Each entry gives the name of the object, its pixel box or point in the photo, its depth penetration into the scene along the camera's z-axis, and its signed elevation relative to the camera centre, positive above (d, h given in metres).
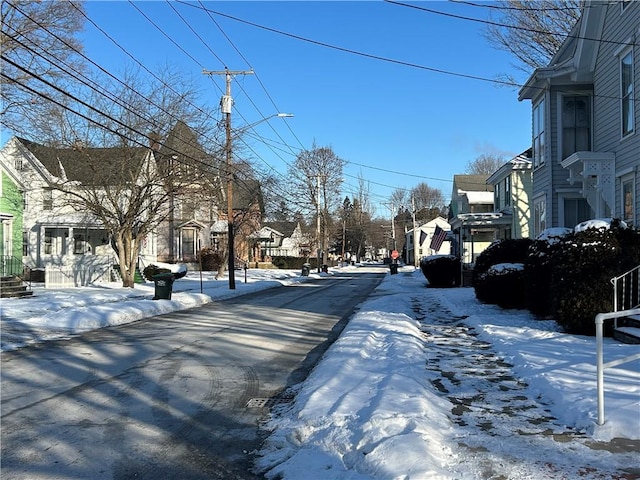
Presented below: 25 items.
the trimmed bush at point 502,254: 16.72 +0.05
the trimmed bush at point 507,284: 14.94 -0.77
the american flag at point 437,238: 30.92 +0.98
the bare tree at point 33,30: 20.56 +8.43
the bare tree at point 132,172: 25.73 +3.94
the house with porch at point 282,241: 77.87 +2.12
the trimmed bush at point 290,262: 66.38 -0.86
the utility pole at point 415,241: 65.75 +1.72
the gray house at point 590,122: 14.19 +4.00
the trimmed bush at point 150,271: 35.62 -1.05
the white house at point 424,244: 77.03 +1.80
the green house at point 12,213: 27.92 +2.21
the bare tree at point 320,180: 62.56 +8.62
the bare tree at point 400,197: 111.88 +11.92
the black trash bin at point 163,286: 20.27 -1.14
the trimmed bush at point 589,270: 9.89 -0.25
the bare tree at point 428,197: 121.50 +12.82
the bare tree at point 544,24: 26.98 +11.67
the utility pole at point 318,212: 56.10 +4.54
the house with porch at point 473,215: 30.17 +2.21
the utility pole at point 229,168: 27.34 +4.34
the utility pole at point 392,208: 88.50 +7.60
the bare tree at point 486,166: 85.58 +13.94
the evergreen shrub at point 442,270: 27.62 -0.72
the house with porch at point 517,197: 29.25 +3.22
